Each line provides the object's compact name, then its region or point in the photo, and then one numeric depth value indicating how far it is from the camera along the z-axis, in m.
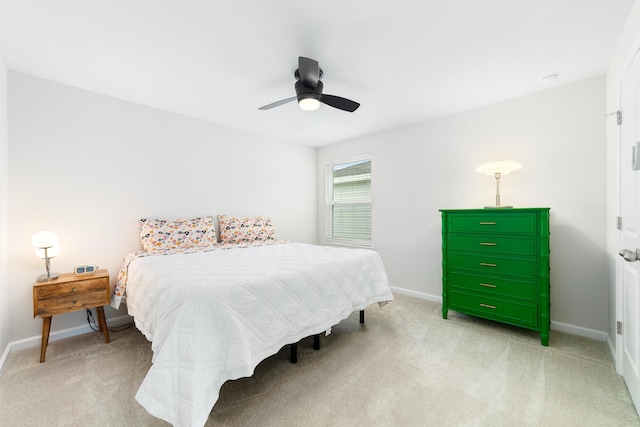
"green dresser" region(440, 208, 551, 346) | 2.22
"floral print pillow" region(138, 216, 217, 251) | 2.73
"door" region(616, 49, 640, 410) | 1.44
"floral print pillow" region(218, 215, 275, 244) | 3.33
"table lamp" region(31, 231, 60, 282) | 2.12
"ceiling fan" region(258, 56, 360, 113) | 1.88
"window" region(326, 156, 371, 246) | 4.16
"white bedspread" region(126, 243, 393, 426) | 1.24
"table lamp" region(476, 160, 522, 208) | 2.50
